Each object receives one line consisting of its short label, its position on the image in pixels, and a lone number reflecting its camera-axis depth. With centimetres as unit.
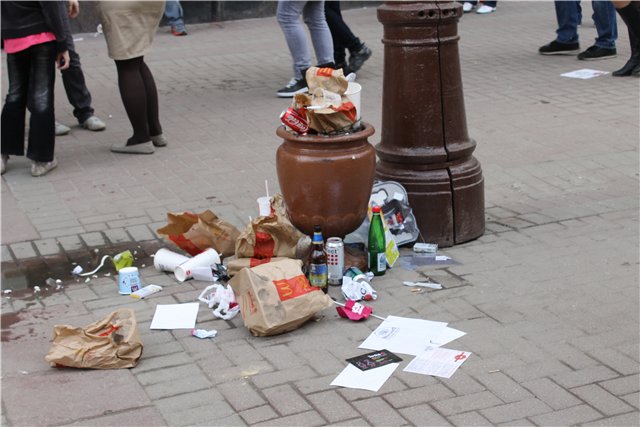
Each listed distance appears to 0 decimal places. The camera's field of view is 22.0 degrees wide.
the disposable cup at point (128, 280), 855
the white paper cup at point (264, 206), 941
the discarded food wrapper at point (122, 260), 909
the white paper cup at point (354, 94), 864
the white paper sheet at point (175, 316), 789
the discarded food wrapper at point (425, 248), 925
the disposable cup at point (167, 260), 899
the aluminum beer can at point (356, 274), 854
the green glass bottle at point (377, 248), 877
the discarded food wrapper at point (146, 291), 850
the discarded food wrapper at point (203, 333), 767
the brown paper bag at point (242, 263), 859
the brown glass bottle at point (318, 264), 836
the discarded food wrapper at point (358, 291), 826
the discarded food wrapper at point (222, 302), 803
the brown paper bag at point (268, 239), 872
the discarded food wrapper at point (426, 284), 851
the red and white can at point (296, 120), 849
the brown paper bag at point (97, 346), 713
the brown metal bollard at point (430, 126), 925
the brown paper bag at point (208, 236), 924
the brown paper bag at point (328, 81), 844
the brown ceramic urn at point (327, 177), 842
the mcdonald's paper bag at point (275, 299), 758
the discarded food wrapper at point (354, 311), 788
